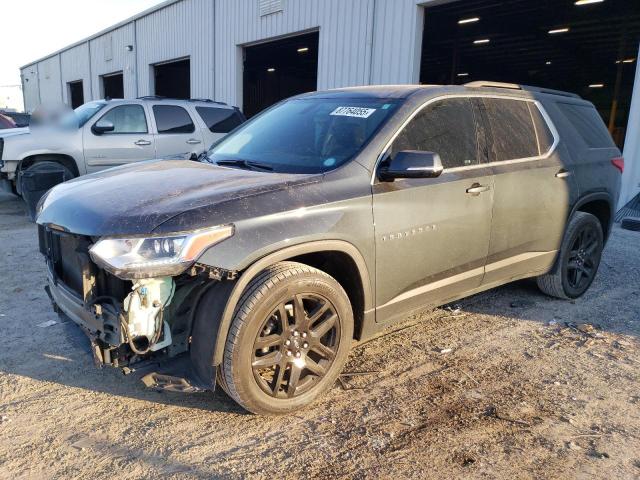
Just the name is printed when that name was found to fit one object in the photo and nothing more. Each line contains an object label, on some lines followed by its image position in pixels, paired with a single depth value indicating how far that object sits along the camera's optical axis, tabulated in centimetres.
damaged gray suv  255
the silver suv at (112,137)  809
